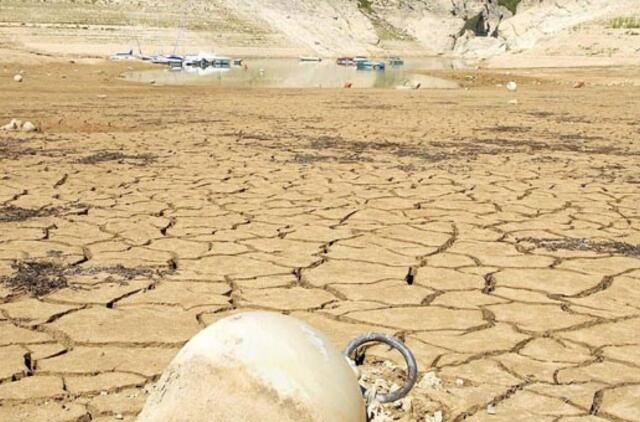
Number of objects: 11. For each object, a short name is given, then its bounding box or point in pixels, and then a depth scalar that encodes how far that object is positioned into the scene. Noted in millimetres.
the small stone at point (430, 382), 2805
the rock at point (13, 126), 10148
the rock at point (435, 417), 2545
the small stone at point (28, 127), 10023
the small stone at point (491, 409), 2620
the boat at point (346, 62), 49509
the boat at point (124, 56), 39906
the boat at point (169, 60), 40219
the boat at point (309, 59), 53125
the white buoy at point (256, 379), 1962
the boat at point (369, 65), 44188
